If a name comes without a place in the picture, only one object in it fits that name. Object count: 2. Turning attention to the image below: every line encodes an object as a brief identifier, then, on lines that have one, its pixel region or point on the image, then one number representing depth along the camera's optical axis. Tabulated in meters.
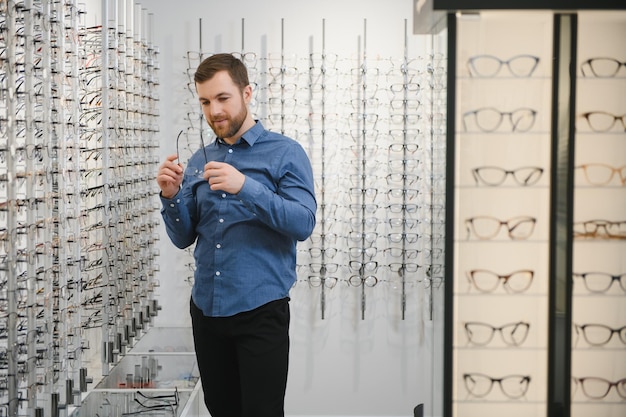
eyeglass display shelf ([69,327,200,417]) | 4.67
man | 2.99
